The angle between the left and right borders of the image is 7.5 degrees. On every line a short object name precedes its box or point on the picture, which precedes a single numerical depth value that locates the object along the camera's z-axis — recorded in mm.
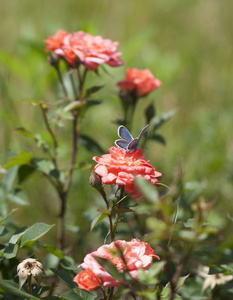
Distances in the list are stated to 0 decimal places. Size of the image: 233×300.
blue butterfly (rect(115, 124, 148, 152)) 1280
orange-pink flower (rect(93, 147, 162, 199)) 1262
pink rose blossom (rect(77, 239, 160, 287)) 1237
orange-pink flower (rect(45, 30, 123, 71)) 1405
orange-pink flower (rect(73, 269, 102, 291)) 1244
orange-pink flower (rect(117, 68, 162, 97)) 1476
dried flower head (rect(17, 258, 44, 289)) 1266
